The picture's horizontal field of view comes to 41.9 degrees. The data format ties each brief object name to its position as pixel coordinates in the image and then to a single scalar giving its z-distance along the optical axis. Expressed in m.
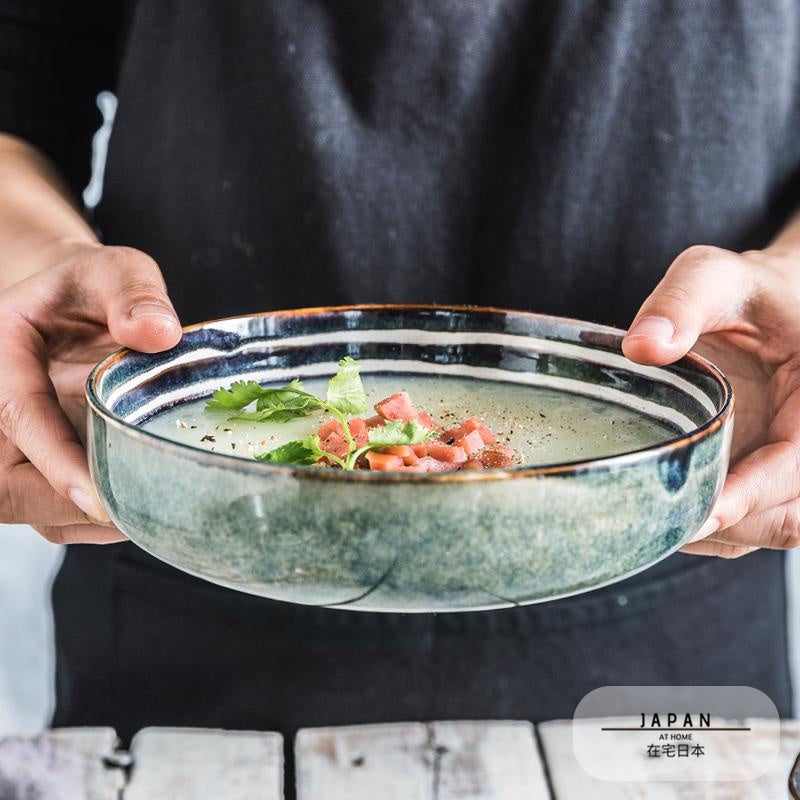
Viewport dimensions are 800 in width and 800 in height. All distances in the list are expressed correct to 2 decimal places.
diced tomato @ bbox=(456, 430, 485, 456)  0.83
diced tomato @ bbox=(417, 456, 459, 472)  0.79
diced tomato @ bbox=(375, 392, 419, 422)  0.89
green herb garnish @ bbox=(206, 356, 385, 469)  0.91
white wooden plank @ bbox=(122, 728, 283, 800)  1.12
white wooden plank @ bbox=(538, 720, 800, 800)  1.09
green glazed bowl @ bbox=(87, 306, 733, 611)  0.61
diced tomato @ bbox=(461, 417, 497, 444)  0.86
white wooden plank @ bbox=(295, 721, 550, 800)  1.15
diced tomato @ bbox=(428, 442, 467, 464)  0.81
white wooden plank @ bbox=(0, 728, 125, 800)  1.08
